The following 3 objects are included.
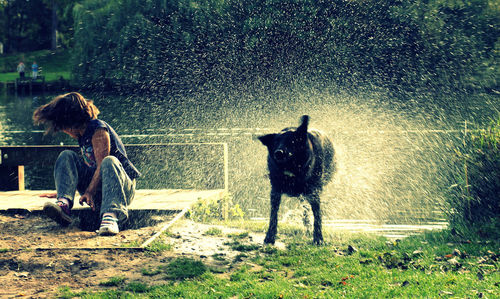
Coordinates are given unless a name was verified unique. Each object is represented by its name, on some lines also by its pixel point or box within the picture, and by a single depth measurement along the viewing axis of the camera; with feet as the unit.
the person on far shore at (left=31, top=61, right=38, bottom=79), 186.63
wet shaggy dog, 20.24
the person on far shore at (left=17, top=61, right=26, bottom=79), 193.16
